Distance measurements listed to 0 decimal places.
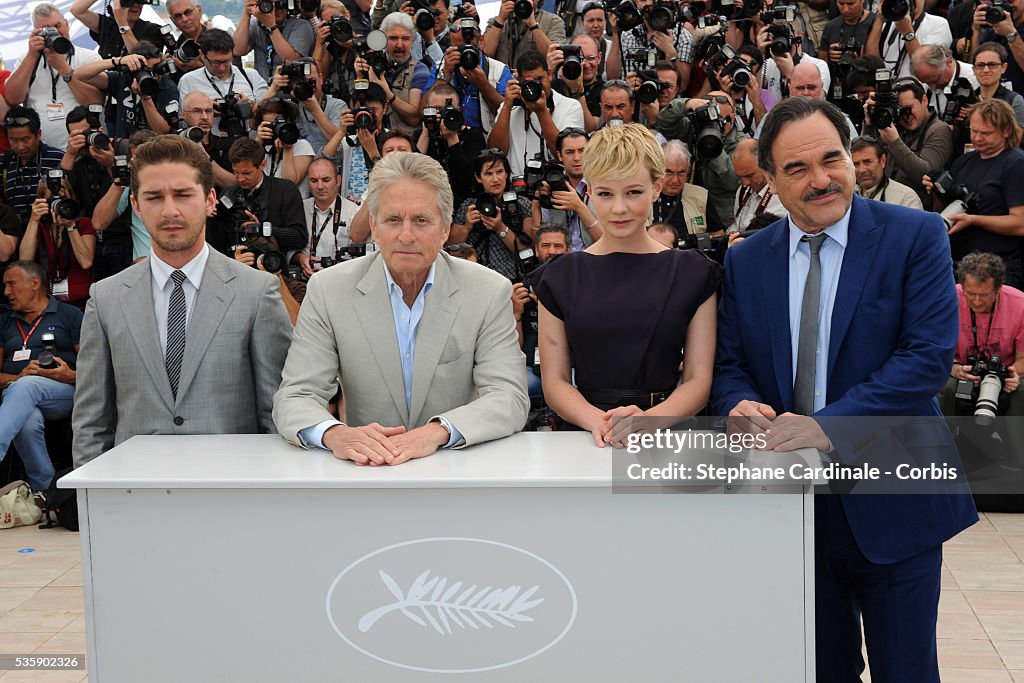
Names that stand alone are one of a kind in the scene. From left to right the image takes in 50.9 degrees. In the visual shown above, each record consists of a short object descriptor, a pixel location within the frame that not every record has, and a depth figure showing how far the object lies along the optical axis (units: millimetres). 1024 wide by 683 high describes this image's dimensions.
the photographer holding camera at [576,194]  5629
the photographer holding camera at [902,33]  6527
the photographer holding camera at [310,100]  6359
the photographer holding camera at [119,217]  5922
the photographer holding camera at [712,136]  5926
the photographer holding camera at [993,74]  6098
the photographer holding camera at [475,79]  6371
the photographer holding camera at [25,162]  6301
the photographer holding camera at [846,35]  6578
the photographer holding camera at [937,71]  6285
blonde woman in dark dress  2475
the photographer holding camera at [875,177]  5340
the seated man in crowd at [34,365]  5535
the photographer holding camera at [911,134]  5832
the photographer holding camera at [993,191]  5629
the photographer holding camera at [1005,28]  6379
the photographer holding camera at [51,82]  6613
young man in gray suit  2578
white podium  2066
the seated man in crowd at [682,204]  5723
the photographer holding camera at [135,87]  6438
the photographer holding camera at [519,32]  6652
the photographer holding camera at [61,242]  6000
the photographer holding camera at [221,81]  6477
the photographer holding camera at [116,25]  7117
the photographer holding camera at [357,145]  6117
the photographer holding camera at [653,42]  6578
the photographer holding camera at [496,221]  5746
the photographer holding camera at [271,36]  6930
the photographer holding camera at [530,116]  6043
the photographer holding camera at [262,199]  5855
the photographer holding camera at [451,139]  6070
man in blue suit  2217
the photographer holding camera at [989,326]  5375
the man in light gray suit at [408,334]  2432
